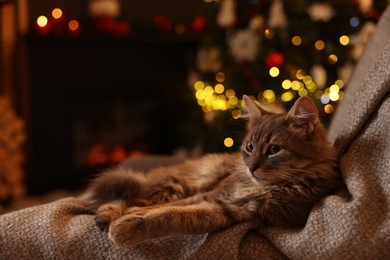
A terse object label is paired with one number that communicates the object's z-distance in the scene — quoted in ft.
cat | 3.98
